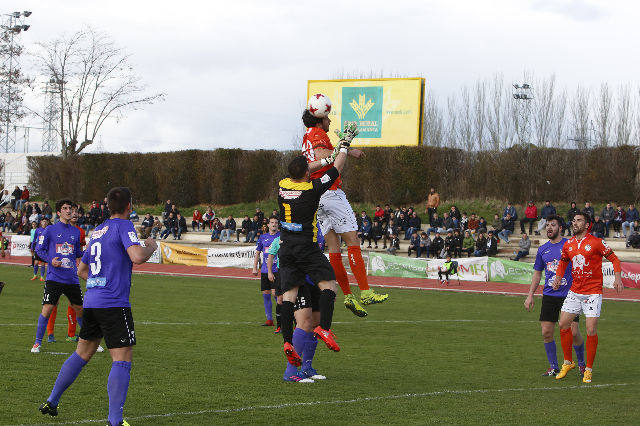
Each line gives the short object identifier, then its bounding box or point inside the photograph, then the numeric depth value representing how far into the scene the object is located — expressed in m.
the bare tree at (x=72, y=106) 59.56
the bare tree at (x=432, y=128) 53.66
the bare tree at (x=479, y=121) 51.09
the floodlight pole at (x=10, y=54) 58.34
